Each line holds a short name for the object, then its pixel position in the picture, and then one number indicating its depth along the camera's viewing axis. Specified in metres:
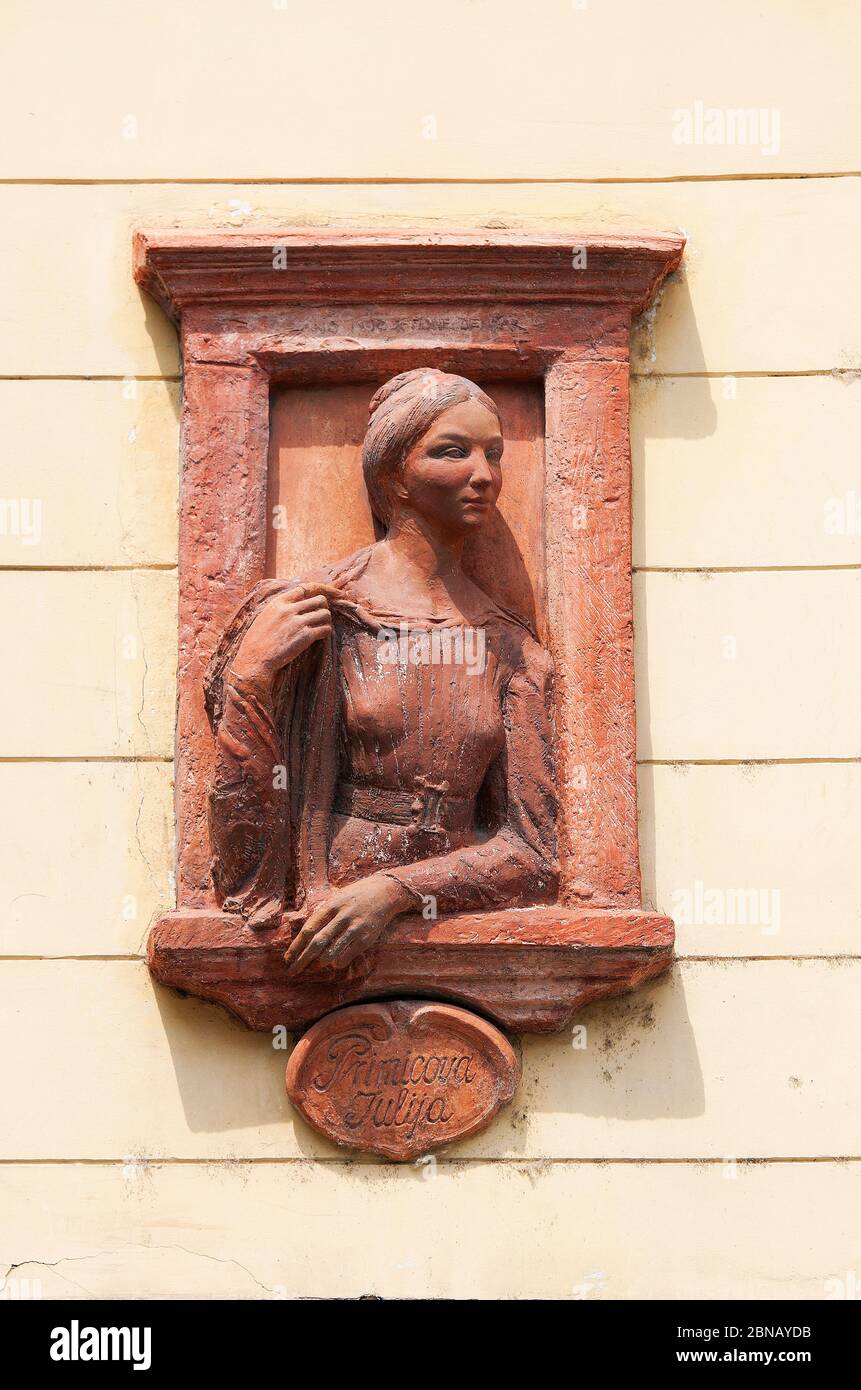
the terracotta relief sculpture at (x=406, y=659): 5.29
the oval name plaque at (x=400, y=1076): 5.32
